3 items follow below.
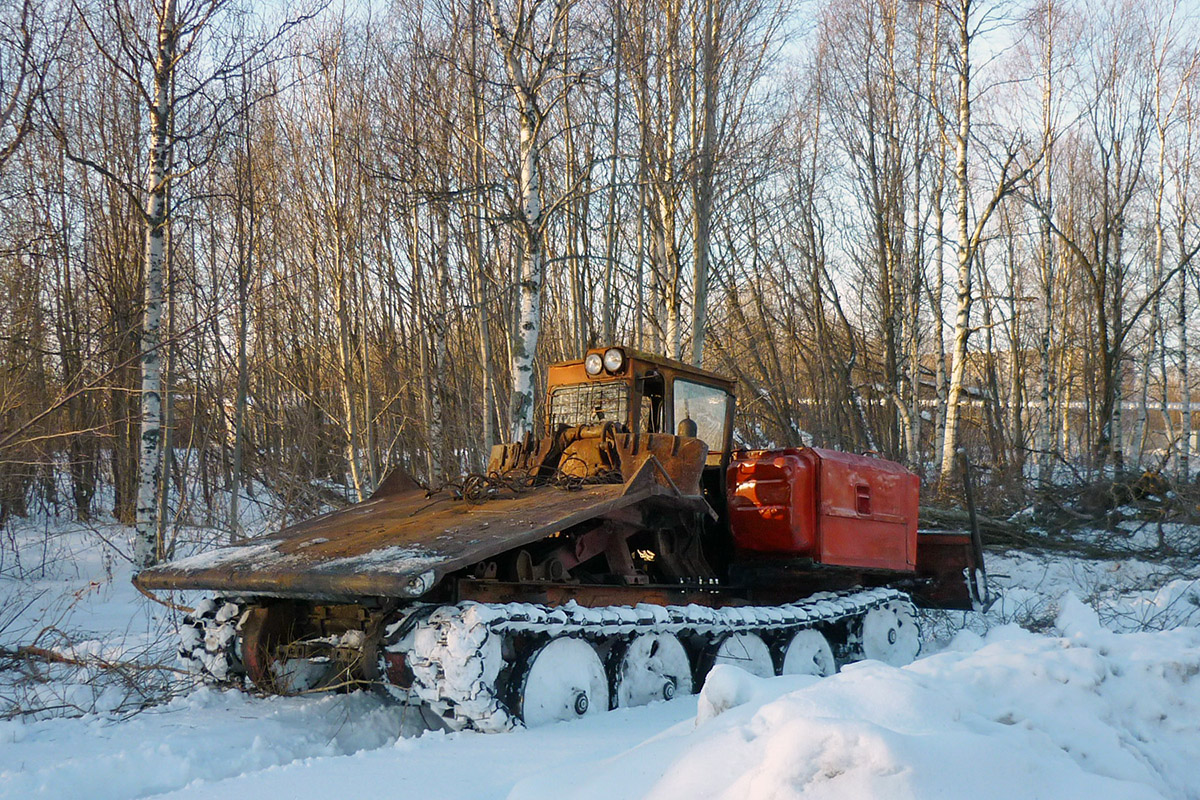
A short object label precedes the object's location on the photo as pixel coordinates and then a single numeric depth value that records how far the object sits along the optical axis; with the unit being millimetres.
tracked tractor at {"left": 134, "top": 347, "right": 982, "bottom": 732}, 5230
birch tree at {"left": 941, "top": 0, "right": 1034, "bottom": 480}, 14922
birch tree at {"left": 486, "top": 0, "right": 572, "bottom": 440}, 10273
